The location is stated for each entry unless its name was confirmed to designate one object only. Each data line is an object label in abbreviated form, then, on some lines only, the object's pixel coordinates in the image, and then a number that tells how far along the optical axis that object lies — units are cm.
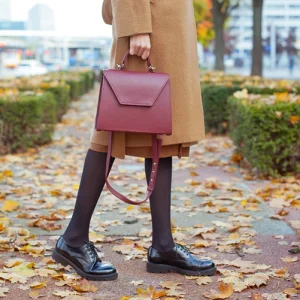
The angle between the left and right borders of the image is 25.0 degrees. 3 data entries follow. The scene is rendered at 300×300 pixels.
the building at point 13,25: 4831
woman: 310
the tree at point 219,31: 2592
